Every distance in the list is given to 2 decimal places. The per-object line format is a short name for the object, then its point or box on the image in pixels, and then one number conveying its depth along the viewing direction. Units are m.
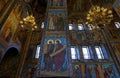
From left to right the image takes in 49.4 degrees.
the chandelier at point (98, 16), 9.51
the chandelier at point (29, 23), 10.38
